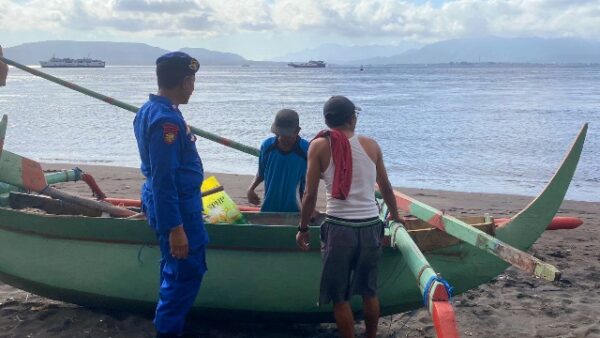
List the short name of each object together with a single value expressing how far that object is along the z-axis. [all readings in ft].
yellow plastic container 16.06
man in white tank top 12.28
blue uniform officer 11.14
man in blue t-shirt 15.76
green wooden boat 14.69
